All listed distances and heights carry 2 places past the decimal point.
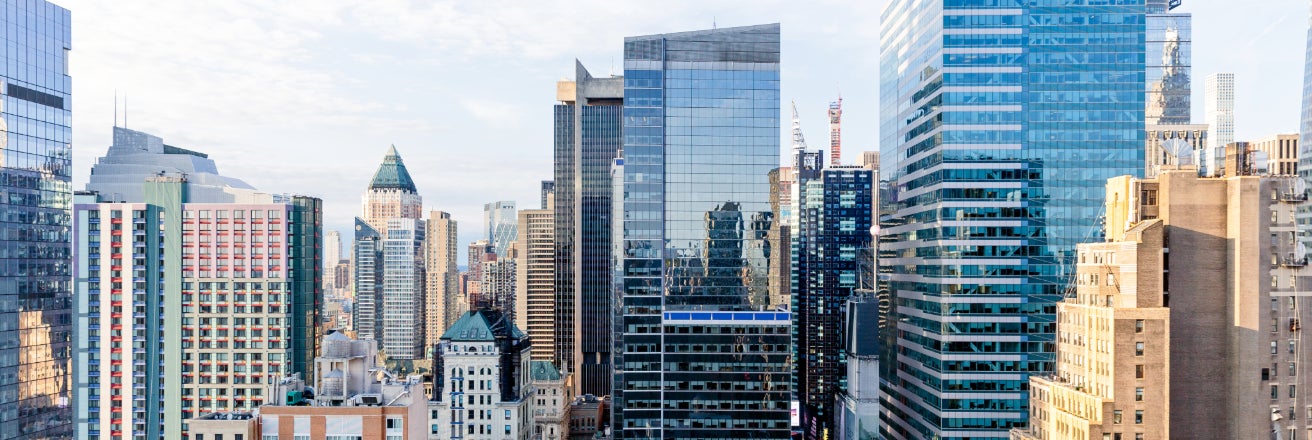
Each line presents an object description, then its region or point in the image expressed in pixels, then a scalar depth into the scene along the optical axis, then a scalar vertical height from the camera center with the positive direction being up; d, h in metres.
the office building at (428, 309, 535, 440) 152.75 -26.06
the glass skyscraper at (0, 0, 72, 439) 95.00 +0.70
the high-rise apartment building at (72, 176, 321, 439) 166.00 -14.53
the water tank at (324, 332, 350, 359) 95.81 -12.03
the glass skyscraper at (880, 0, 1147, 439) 124.69 +8.74
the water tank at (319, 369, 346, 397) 93.12 -15.42
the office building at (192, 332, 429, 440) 88.38 -17.09
